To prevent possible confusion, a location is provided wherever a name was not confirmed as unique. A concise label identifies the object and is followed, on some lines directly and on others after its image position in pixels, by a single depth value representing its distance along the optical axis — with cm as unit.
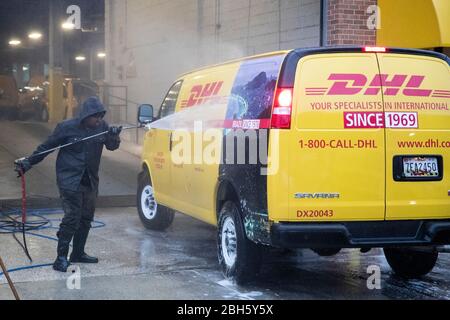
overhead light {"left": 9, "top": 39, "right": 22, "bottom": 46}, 4347
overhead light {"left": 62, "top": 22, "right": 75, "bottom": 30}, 2918
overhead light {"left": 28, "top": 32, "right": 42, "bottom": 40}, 4128
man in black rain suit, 742
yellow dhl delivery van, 598
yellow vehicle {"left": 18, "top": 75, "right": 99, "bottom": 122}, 2562
